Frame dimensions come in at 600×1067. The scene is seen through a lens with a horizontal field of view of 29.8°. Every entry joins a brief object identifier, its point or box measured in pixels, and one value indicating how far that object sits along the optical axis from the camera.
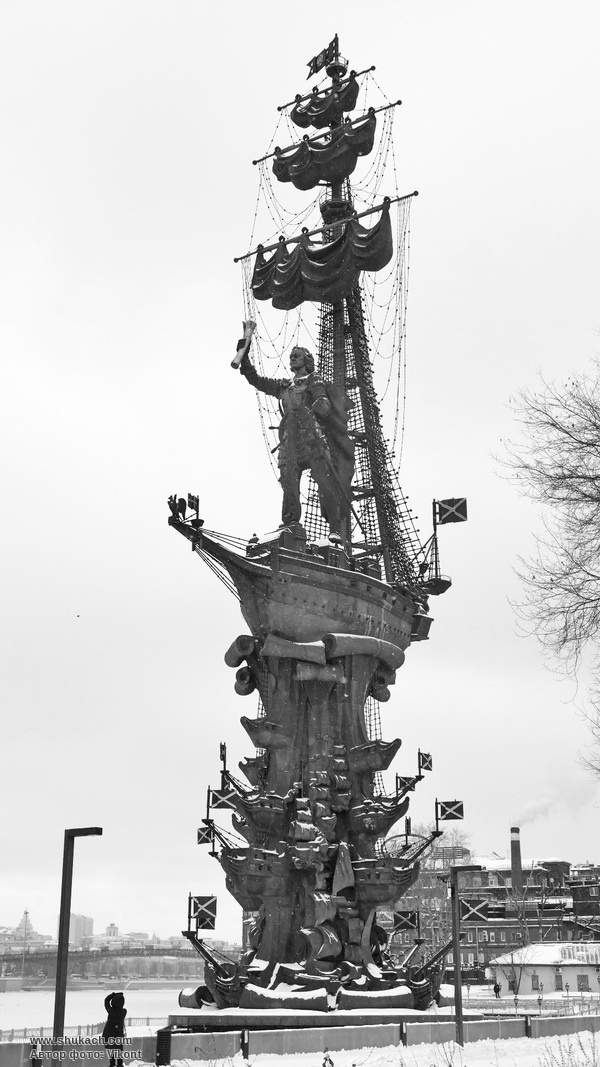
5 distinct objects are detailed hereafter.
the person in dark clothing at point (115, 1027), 16.23
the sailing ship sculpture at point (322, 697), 30.47
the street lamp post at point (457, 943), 21.66
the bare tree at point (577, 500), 15.18
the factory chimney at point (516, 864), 91.38
